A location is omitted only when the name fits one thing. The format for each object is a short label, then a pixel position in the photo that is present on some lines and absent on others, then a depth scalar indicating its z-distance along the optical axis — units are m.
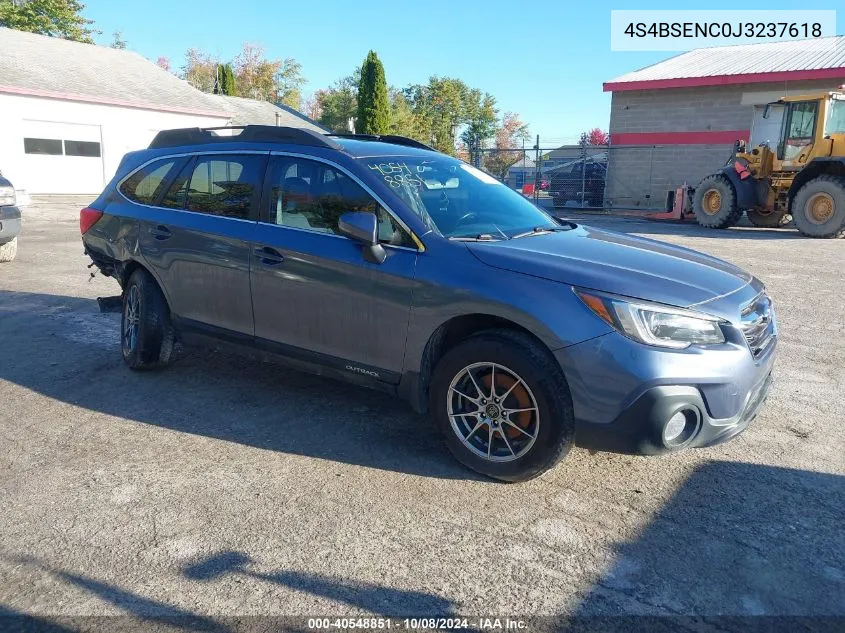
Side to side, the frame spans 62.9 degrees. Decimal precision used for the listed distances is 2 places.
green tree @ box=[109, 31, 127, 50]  64.69
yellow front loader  14.70
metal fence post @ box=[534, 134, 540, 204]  23.31
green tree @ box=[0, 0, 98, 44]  45.19
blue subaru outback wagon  3.19
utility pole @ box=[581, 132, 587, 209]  23.66
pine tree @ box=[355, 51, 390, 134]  35.78
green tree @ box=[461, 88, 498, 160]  75.44
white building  24.17
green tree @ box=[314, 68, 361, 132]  57.34
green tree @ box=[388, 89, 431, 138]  52.22
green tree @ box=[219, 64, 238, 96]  46.00
